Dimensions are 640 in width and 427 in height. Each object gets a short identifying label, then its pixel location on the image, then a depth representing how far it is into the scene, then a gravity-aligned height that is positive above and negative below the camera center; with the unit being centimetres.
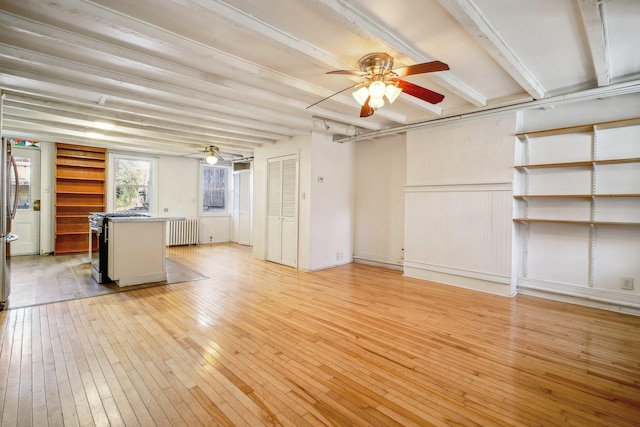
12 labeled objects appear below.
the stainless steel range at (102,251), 455 -64
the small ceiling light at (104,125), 488 +144
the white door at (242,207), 888 +14
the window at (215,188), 913 +71
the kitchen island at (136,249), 439 -60
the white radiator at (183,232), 836 -62
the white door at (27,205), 666 +8
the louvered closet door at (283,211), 588 +2
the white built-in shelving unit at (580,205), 349 +14
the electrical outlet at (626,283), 350 -78
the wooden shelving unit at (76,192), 688 +40
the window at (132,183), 770 +72
